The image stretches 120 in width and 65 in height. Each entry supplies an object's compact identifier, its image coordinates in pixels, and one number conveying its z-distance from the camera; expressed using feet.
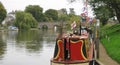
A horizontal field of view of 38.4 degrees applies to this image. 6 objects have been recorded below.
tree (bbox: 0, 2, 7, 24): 225.87
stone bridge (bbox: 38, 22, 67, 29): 278.71
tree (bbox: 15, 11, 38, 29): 222.88
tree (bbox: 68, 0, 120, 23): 78.31
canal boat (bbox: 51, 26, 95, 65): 35.98
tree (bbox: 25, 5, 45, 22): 284.36
